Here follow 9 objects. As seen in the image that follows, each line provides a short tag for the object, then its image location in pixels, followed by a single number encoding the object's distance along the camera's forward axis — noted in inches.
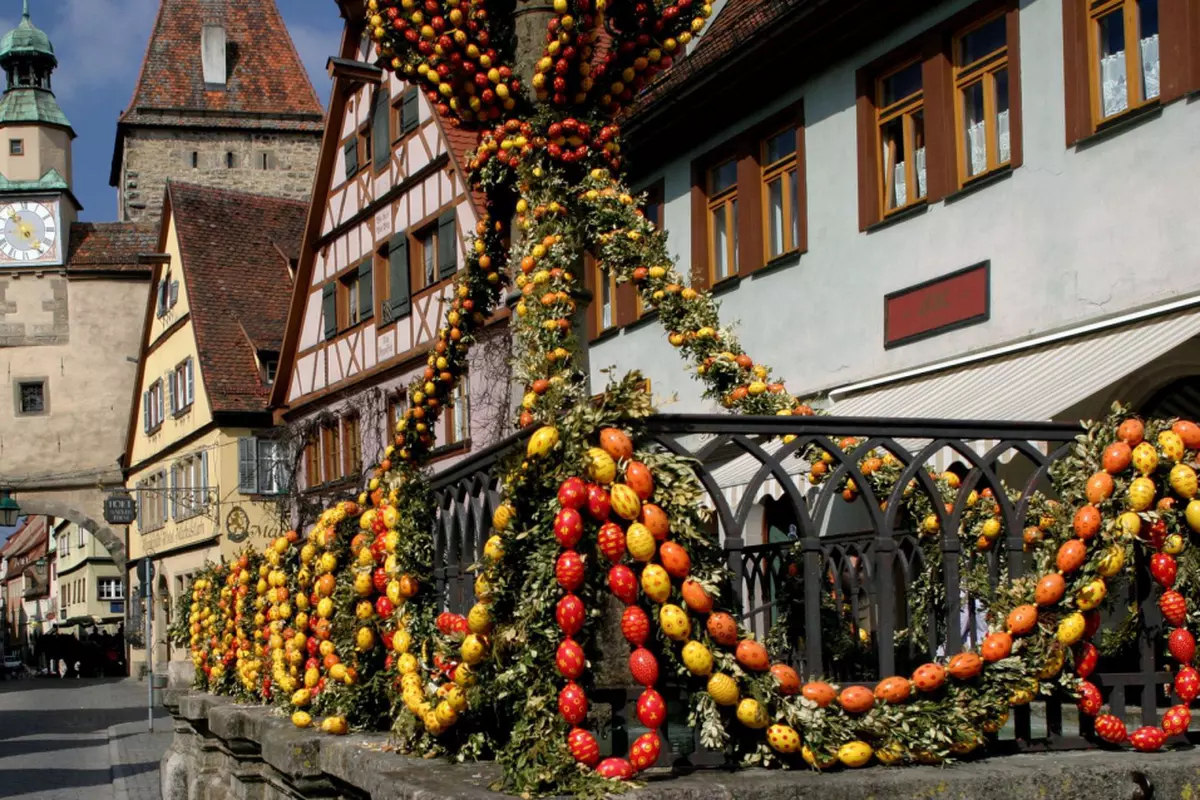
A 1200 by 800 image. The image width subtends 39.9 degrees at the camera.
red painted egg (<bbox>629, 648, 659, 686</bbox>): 138.3
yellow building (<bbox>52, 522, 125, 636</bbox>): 2455.7
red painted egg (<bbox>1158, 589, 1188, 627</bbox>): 155.6
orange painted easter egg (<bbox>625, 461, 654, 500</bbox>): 141.9
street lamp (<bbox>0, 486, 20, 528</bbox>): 1222.9
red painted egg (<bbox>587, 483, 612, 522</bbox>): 140.8
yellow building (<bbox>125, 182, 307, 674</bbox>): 1338.6
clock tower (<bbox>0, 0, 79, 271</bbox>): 1824.6
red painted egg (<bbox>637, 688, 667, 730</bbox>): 137.8
